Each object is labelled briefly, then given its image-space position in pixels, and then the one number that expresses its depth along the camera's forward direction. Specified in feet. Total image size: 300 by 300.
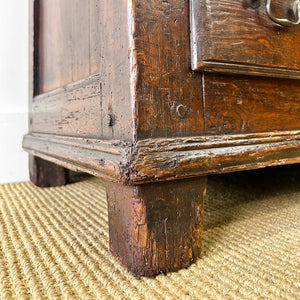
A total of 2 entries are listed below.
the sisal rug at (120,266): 1.14
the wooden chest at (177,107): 1.20
